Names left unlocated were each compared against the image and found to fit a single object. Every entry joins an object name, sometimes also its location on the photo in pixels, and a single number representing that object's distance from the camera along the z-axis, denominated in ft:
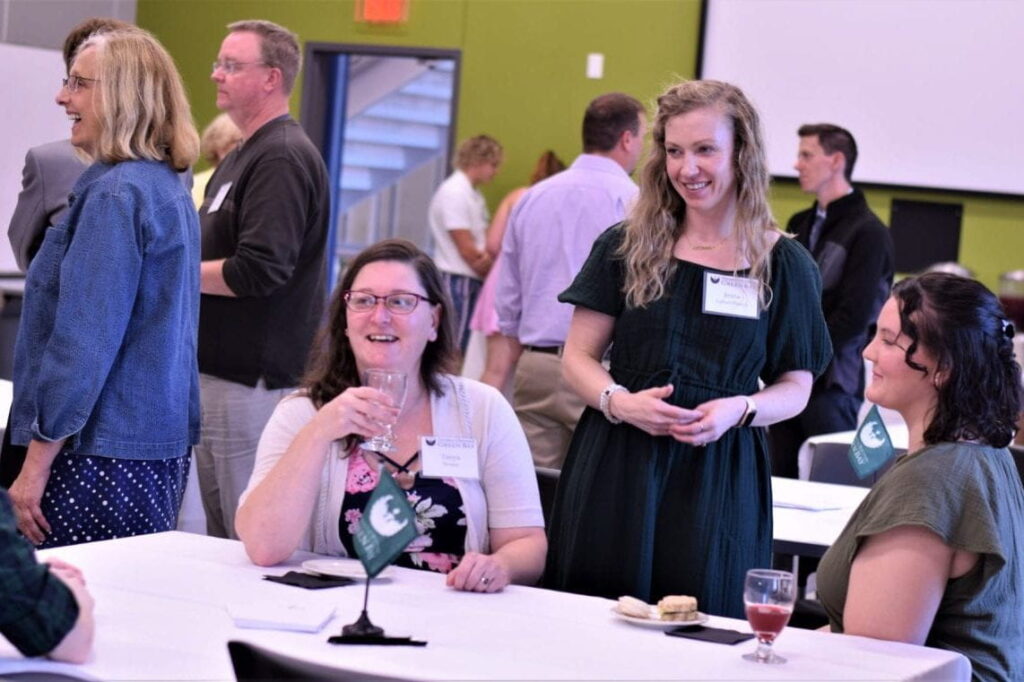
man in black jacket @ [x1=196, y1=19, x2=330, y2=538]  13.55
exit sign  30.55
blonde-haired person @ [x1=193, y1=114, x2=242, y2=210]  18.93
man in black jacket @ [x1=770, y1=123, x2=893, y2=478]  18.57
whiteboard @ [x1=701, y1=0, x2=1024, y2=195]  25.61
